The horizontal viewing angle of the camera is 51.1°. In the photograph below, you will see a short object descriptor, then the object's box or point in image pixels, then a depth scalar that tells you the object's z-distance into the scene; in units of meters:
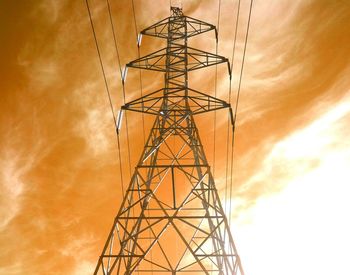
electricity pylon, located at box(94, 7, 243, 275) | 9.38
